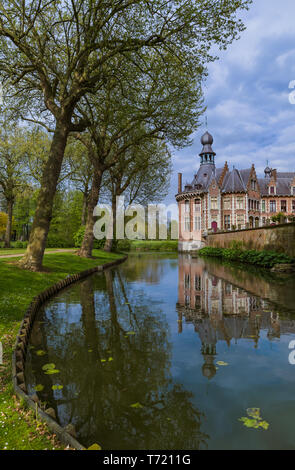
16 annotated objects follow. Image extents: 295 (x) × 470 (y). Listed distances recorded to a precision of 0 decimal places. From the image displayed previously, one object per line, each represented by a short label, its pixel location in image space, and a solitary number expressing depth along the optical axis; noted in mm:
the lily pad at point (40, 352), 5578
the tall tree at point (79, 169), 33844
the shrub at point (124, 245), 52256
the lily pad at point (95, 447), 2817
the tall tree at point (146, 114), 16844
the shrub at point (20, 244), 42250
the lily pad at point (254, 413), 3580
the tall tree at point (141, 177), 28375
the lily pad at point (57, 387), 4234
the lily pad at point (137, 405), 3762
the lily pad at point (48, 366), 4902
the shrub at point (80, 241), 33062
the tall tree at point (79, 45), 12609
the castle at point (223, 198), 51281
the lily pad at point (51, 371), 4718
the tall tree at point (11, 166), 35241
